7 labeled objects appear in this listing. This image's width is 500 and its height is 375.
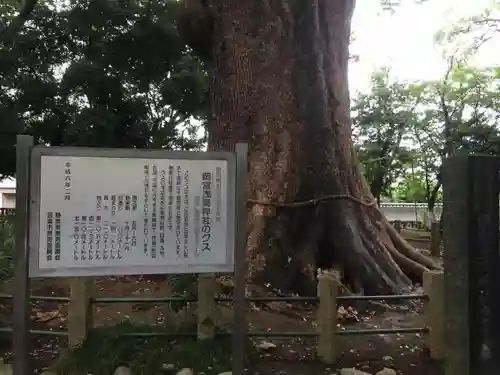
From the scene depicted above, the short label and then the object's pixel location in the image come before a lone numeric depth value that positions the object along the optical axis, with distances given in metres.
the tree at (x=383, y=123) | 21.64
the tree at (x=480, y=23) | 16.22
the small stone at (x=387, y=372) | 4.46
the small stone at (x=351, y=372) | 4.45
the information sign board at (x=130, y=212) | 3.62
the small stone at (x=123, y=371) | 4.28
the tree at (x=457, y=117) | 17.03
